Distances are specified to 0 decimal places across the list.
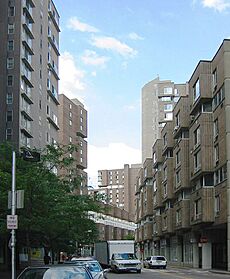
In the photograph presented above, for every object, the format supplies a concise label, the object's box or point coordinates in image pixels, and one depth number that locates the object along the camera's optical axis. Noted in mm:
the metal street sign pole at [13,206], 21002
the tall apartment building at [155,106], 155625
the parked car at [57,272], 11297
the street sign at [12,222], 20656
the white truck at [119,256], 47875
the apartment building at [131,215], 191250
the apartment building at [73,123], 130000
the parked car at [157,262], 67062
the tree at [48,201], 29094
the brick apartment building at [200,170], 52438
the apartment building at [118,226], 146375
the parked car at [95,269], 21456
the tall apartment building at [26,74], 69438
